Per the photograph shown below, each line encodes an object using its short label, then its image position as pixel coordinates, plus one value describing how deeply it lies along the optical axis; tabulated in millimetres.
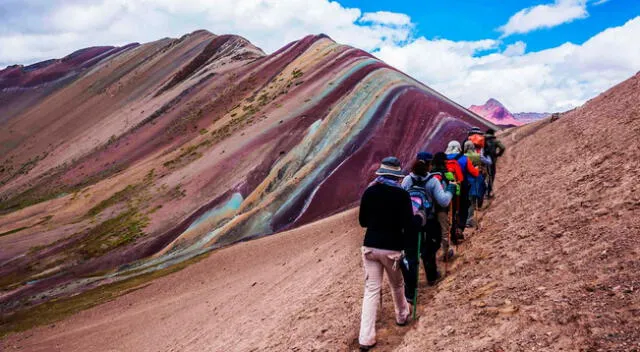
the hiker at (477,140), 10821
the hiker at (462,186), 8836
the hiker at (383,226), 6141
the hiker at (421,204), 6774
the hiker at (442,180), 7654
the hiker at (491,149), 12716
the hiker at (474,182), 10430
